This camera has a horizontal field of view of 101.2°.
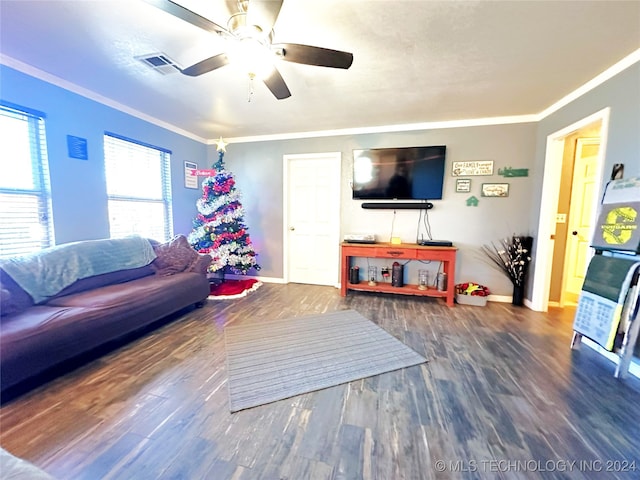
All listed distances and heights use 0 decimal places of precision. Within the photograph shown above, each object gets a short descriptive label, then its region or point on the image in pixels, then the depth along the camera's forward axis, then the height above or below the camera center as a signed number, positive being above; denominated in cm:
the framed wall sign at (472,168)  355 +64
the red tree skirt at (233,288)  371 -116
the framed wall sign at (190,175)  422 +57
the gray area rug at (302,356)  180 -119
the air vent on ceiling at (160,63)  213 +124
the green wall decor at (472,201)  363 +19
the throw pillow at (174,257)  318 -57
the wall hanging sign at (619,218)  193 -1
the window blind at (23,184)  228 +21
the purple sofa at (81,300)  168 -77
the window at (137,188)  317 +29
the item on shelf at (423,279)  374 -92
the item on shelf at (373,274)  397 -92
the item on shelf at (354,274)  397 -92
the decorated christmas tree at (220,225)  389 -21
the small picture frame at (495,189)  352 +35
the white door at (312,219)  425 -10
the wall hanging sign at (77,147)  269 +64
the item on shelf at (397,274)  376 -86
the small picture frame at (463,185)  363 +41
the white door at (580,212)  329 +6
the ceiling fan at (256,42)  138 +103
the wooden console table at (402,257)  343 -58
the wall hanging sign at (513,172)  345 +58
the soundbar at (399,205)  375 +12
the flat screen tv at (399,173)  365 +58
